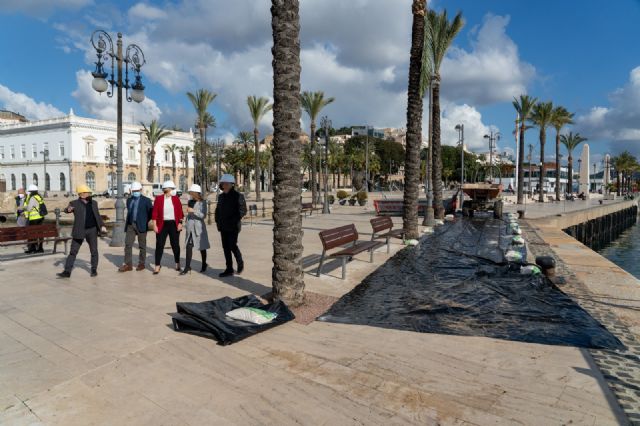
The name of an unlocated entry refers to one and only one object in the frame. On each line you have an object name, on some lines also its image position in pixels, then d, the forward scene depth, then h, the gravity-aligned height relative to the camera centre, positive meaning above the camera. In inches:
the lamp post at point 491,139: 1723.7 +220.5
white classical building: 2605.8 +260.1
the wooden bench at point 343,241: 302.4 -36.8
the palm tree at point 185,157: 3110.7 +276.5
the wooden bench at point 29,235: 345.7 -35.0
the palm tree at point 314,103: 1480.1 +314.4
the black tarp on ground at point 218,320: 180.4 -57.5
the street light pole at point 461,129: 1368.4 +208.0
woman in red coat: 307.3 -16.6
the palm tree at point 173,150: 2933.6 +300.9
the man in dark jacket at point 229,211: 296.2 -12.5
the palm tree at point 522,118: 1569.9 +287.5
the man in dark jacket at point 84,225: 296.4 -22.1
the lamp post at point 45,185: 2309.1 +50.1
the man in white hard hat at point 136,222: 317.4 -21.7
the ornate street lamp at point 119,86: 453.7 +119.9
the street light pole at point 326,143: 976.1 +118.2
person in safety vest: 406.4 -17.0
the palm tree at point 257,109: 1668.3 +331.3
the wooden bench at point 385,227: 432.1 -35.2
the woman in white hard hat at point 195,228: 310.2 -25.9
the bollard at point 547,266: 300.2 -51.6
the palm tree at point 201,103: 1676.9 +356.3
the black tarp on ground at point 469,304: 195.6 -63.1
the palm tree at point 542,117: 1767.3 +317.8
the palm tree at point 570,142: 2487.7 +299.4
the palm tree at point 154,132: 2321.6 +336.8
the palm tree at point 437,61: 797.5 +262.7
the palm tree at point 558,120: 1893.5 +333.5
